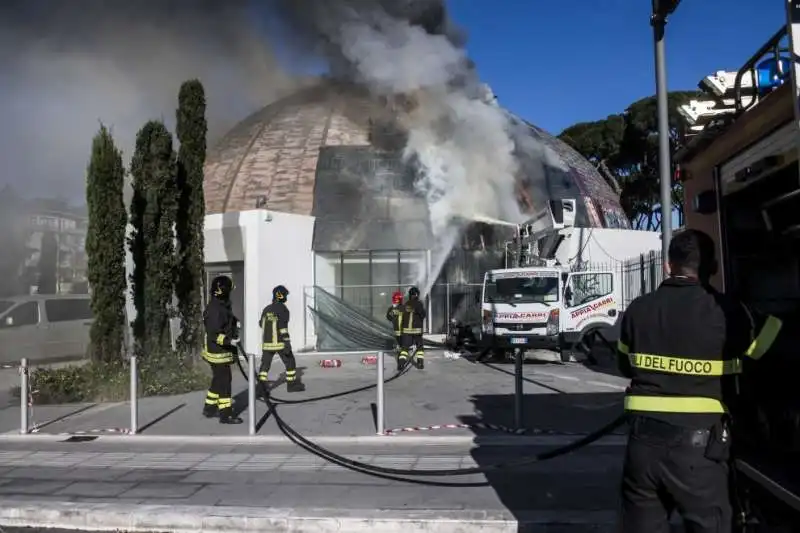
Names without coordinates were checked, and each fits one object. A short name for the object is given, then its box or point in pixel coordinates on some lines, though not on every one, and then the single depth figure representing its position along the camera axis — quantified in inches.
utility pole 290.5
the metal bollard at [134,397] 303.6
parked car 538.7
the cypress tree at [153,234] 431.2
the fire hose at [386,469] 180.5
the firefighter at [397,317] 545.6
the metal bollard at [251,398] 297.7
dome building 725.3
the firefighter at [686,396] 105.2
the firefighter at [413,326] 541.3
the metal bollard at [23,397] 308.3
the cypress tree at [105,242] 403.9
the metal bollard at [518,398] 293.1
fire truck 106.8
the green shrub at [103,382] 394.6
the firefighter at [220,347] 317.4
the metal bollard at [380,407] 288.8
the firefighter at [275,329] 398.0
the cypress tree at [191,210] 462.9
